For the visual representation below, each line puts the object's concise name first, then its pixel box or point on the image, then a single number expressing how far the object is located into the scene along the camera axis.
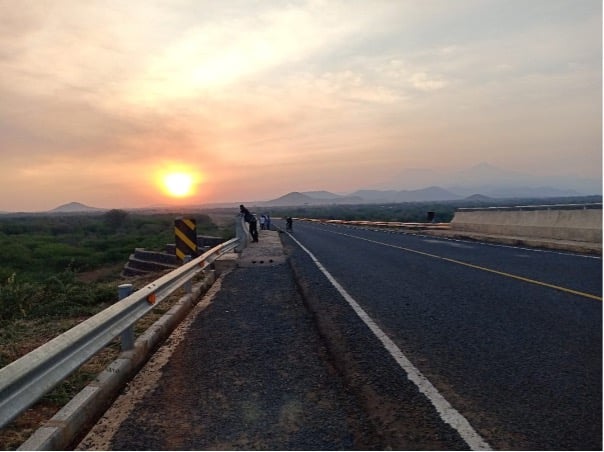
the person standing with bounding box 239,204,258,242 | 24.79
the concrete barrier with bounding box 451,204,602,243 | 18.44
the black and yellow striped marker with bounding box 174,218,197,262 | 12.95
